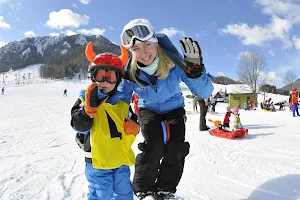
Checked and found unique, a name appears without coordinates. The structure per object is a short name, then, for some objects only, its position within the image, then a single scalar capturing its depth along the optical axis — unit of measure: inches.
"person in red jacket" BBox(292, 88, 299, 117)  532.3
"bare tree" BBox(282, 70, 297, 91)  1933.1
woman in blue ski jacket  102.4
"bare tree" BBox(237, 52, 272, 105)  1726.1
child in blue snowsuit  90.8
